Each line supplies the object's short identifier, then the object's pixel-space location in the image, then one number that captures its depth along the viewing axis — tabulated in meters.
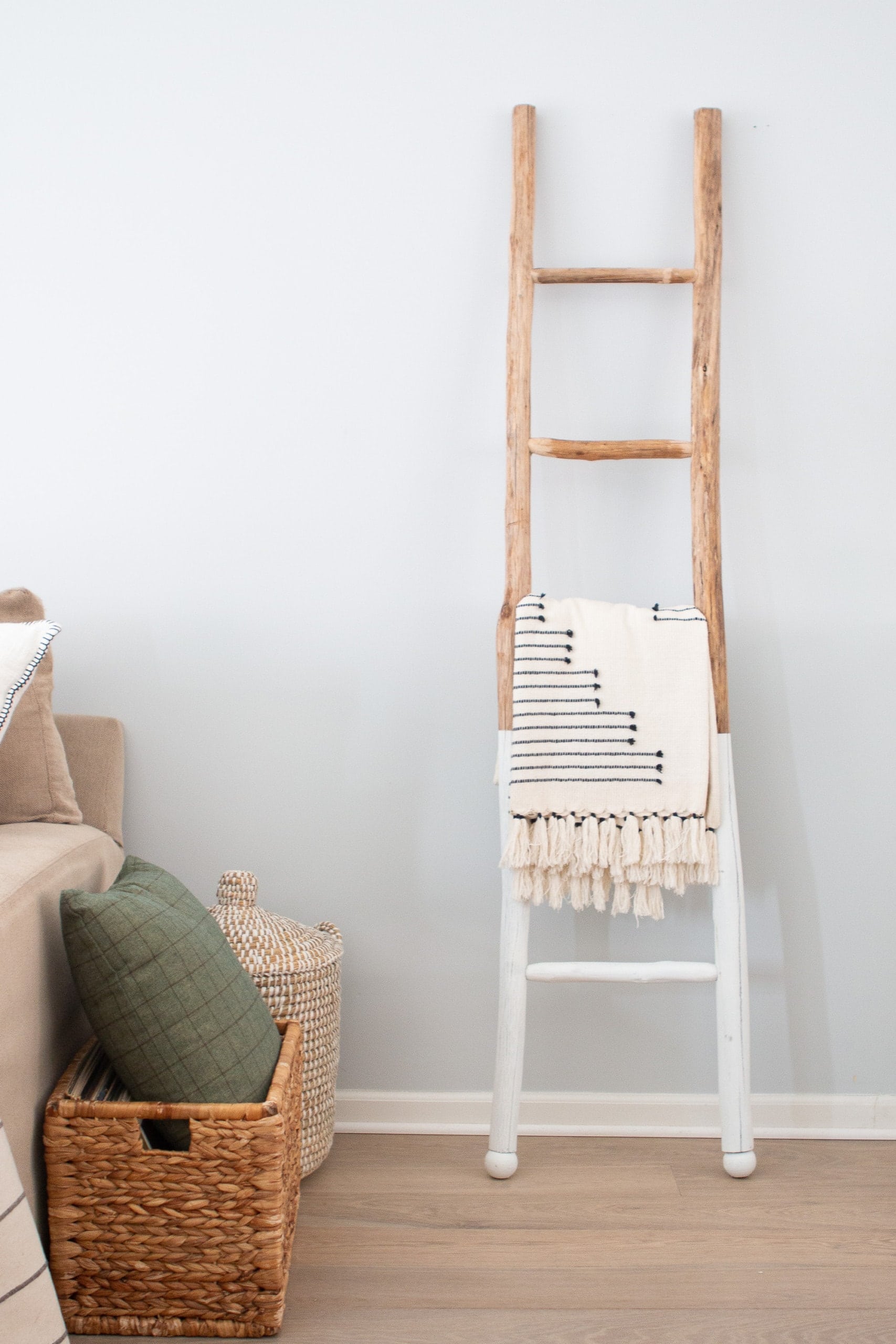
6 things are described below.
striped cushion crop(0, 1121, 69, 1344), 0.89
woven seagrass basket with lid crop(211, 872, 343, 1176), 1.46
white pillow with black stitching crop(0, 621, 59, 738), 1.21
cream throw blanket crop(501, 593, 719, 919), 1.52
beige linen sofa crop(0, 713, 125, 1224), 1.07
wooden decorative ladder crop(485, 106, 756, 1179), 1.56
